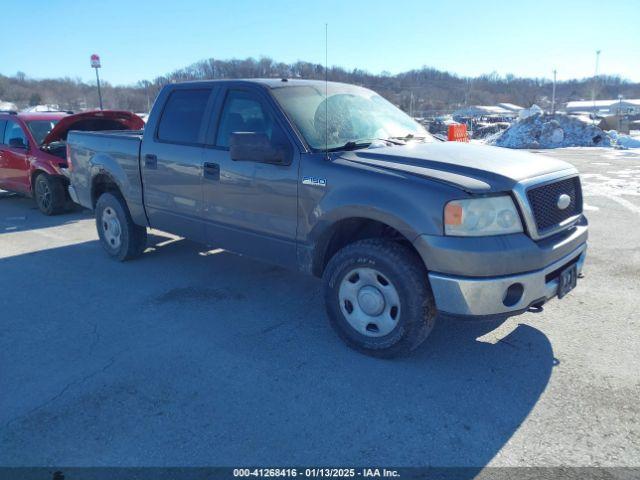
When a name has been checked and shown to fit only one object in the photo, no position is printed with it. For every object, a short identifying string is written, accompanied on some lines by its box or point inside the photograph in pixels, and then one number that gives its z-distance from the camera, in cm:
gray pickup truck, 325
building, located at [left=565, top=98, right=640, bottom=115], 9225
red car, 863
